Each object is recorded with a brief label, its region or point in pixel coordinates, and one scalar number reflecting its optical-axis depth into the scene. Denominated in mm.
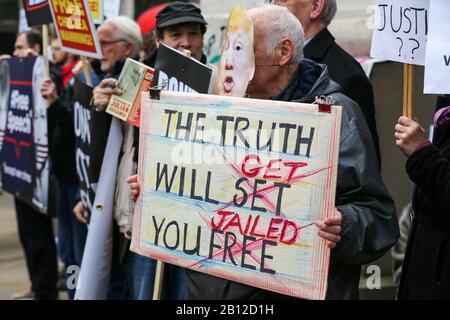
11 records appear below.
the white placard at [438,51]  3229
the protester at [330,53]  4012
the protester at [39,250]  7145
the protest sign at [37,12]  5867
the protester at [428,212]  3189
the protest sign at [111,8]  6528
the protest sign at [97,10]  5883
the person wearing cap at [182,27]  4863
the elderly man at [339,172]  3070
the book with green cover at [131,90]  4559
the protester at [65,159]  6238
